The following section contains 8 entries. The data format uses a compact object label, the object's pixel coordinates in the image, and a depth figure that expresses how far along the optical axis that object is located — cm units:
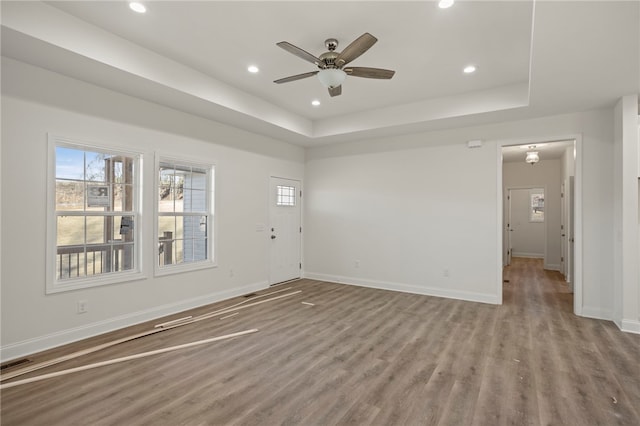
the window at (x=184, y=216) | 447
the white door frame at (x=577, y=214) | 444
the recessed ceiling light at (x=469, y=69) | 390
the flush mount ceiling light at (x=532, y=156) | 753
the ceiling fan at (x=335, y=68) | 291
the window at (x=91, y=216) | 339
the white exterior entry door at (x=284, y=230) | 622
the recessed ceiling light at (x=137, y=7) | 276
